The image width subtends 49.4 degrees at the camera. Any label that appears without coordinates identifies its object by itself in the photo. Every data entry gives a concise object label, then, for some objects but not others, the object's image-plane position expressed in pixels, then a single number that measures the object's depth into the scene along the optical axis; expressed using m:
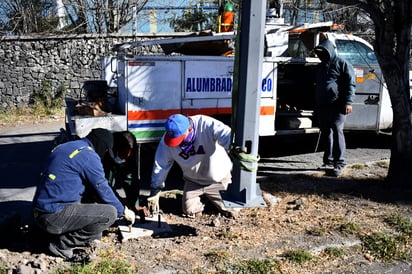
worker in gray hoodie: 6.54
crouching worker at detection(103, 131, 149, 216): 4.79
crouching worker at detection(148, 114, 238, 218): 4.71
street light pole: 4.51
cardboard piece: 4.52
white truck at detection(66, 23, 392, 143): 6.24
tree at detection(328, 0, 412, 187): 5.40
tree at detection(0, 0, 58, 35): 14.59
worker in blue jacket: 3.96
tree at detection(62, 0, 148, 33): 15.09
